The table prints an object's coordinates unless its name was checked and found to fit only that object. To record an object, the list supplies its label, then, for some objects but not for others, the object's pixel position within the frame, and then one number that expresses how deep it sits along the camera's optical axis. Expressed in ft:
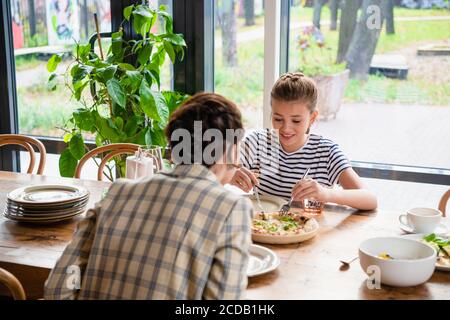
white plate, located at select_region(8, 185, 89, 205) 6.73
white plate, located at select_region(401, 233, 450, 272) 5.84
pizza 5.95
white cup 5.91
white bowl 4.79
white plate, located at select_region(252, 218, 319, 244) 5.80
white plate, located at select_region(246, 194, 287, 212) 6.88
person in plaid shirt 4.21
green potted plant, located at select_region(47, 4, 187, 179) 10.43
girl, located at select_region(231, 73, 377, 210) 7.14
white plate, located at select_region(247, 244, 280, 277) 5.14
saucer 6.08
